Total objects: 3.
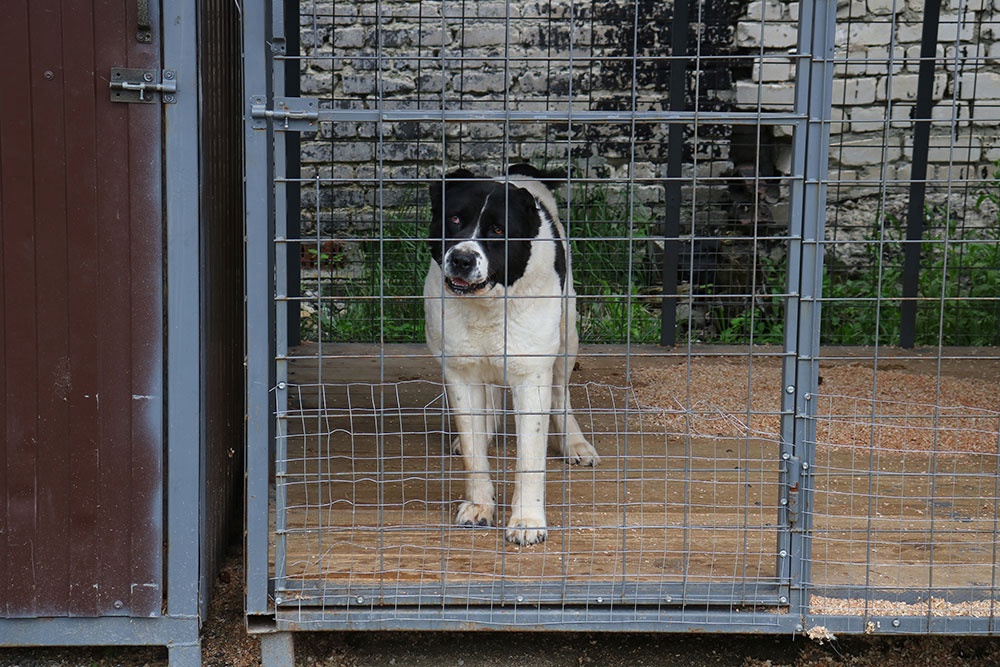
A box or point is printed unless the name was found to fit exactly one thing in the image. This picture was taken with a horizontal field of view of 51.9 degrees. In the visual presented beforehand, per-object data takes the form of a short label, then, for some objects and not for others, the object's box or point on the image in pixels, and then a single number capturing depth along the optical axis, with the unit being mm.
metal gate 2742
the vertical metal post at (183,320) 2697
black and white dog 3299
